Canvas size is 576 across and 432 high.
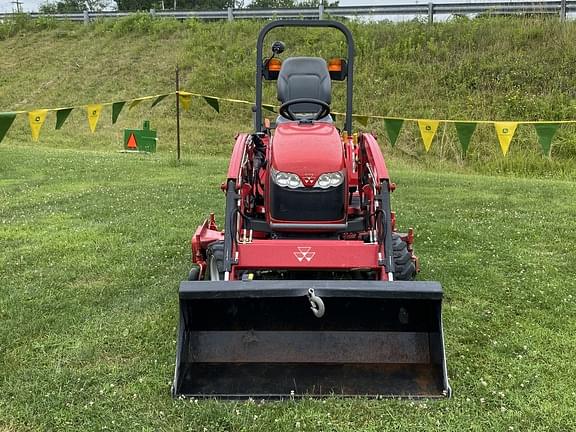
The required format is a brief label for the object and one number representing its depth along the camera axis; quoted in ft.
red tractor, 10.45
